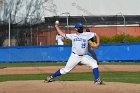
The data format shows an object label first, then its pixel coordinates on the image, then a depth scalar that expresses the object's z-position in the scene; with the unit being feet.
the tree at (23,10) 158.81
